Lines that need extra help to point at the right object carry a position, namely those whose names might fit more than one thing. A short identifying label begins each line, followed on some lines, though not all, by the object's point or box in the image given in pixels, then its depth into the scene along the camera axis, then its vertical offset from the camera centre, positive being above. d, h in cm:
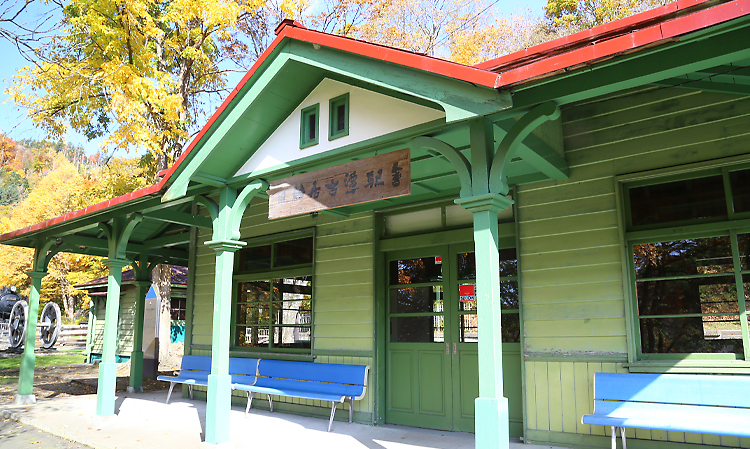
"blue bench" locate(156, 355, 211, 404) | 837 -94
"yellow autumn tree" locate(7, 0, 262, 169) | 1079 +575
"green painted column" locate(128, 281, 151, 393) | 1034 -63
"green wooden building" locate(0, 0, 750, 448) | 365 +110
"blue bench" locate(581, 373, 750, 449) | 421 -78
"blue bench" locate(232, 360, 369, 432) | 663 -93
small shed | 1769 +5
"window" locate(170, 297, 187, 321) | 1877 +20
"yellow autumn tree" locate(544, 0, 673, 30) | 1764 +1068
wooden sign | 437 +118
